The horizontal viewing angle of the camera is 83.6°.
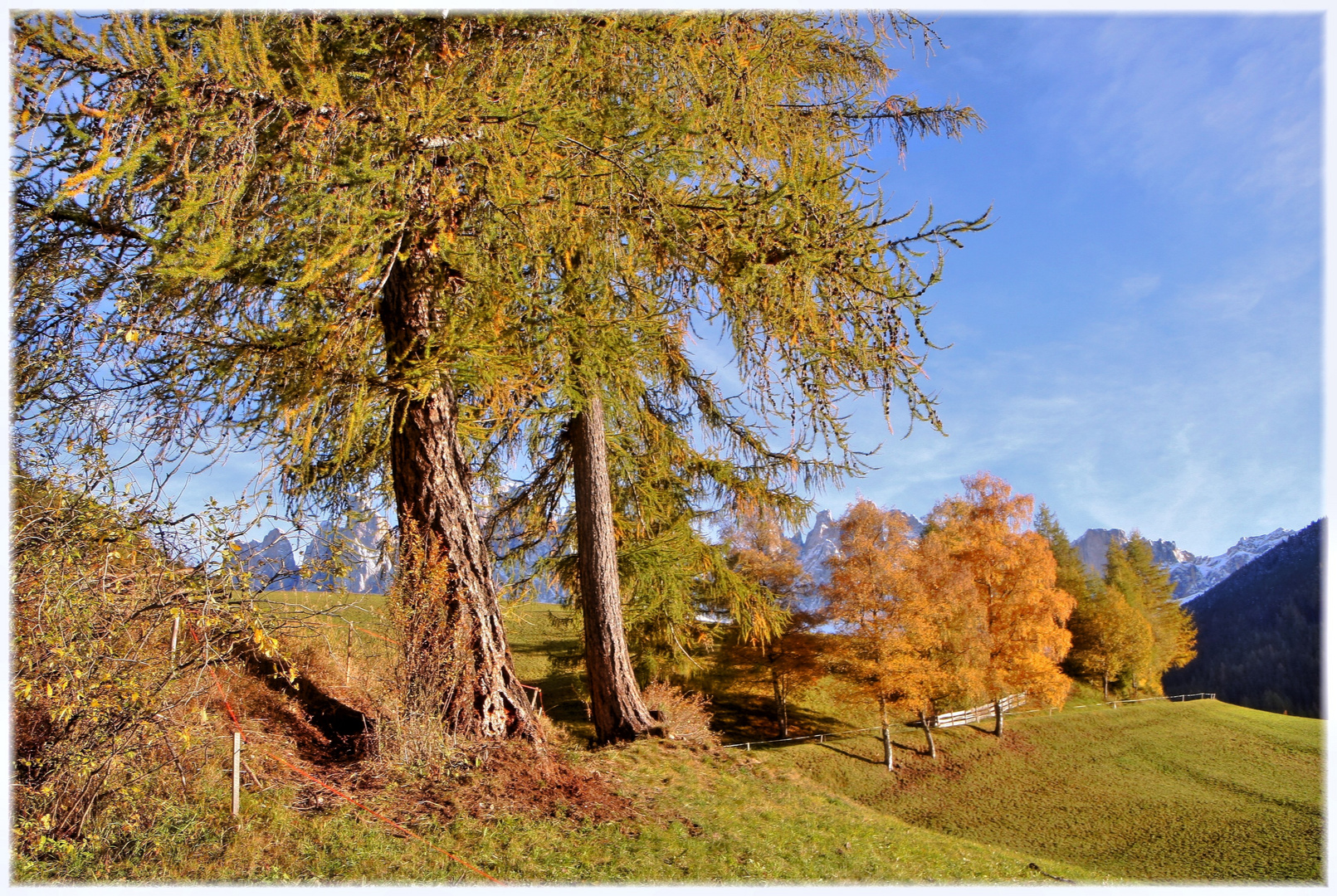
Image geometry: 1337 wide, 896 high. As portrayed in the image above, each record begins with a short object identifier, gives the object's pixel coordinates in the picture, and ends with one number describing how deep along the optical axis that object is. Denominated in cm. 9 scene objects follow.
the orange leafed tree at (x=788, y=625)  2238
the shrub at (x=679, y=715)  876
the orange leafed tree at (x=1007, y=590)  2358
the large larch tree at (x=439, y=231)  514
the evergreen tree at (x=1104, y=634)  3469
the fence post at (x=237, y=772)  487
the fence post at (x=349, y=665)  895
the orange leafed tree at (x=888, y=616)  2088
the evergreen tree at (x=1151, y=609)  3756
